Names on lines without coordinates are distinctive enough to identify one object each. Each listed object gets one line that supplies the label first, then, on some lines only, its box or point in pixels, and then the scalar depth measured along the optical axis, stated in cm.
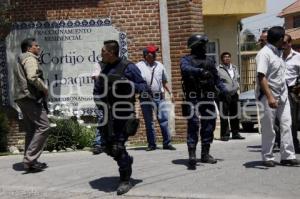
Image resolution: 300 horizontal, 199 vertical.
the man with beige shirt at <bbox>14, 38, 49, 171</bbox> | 838
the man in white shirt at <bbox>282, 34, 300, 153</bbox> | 898
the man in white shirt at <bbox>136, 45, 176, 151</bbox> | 1020
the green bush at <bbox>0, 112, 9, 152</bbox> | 1183
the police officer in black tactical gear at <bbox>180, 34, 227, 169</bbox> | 794
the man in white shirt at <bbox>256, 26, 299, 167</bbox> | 758
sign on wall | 1241
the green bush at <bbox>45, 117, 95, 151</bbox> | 1125
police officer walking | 694
